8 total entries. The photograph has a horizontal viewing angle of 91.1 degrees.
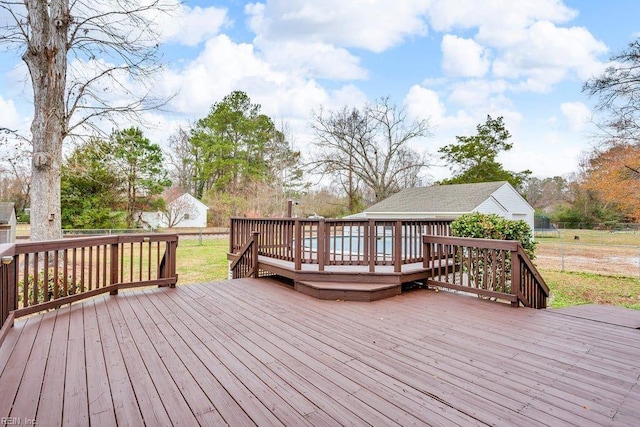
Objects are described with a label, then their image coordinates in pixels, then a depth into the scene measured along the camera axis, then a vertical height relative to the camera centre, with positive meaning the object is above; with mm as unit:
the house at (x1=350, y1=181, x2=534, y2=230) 14141 +779
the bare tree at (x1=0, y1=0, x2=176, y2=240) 6246 +3443
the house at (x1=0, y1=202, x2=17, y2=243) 14805 -90
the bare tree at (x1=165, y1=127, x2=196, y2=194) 26656 +5208
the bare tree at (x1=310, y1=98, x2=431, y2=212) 20062 +4855
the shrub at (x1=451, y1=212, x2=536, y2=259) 4941 -168
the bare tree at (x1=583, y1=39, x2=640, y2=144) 11484 +4752
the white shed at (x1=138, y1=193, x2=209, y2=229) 23734 +416
